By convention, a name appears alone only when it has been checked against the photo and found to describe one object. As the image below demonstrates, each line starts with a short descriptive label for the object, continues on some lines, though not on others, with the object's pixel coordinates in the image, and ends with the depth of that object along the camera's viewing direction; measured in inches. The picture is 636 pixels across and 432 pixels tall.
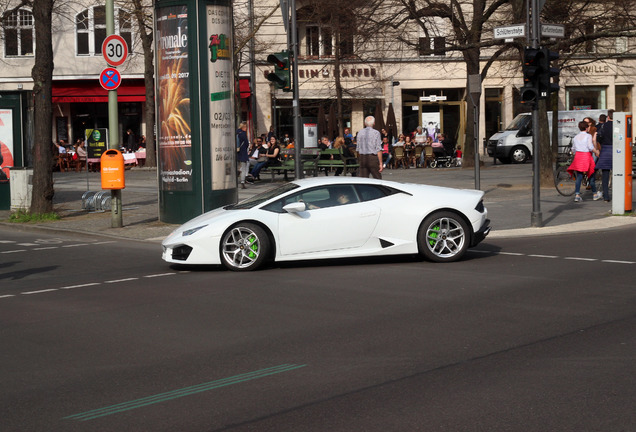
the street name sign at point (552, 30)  657.6
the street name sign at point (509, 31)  661.3
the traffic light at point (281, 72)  709.9
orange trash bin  697.6
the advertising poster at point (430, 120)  1930.4
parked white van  1470.2
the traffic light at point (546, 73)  653.9
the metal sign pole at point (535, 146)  655.1
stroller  1465.3
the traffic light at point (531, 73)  652.7
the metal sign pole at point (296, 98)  700.7
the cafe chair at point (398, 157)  1461.6
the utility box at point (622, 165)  717.3
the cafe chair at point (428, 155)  1472.7
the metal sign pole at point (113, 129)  703.7
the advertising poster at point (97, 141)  1094.6
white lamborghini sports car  481.7
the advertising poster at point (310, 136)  1532.0
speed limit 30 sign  686.5
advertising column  692.1
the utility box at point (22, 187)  856.3
